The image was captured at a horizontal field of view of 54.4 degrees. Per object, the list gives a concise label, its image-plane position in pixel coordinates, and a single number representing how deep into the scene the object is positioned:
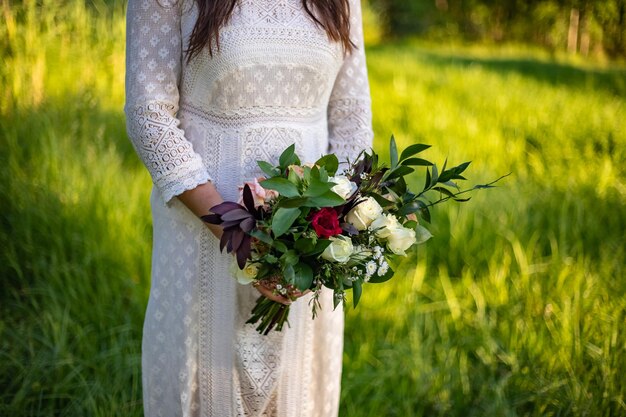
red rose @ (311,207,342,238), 1.26
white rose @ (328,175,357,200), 1.28
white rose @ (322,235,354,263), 1.26
